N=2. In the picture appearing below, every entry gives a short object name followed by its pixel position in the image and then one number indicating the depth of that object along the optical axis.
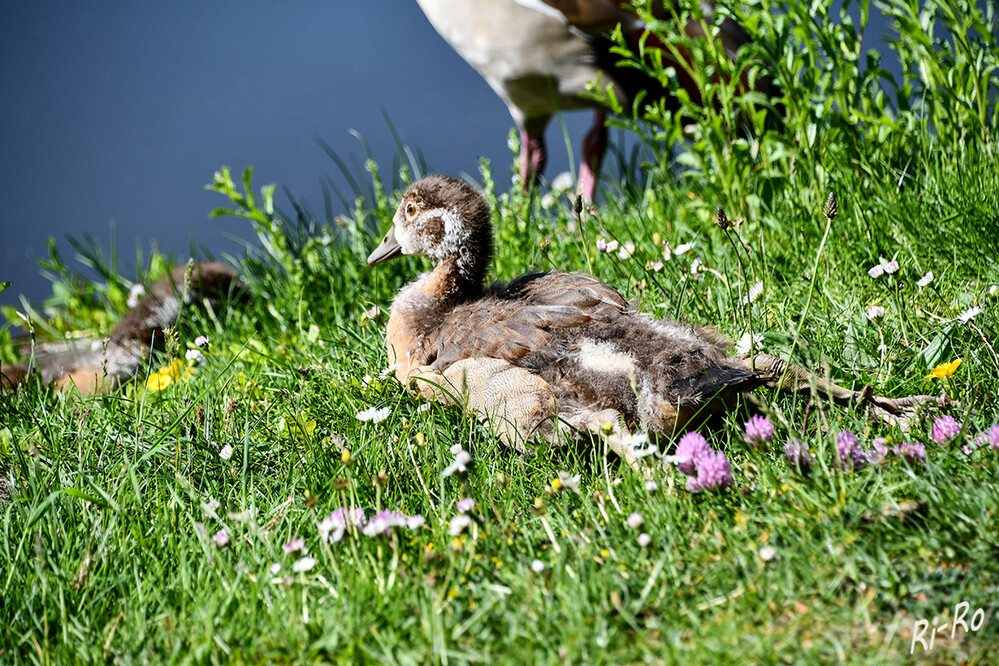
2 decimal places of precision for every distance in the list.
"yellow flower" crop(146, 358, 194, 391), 7.10
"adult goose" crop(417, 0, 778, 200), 9.77
